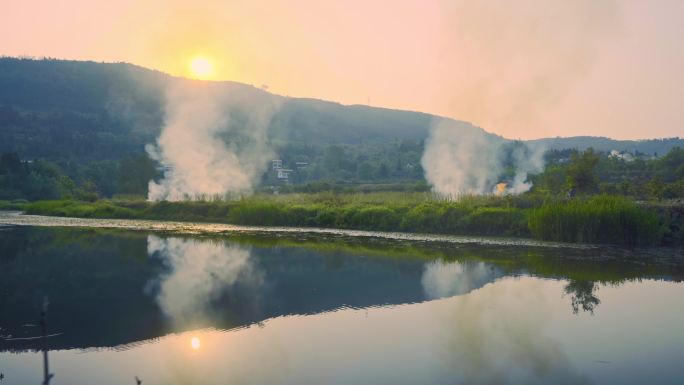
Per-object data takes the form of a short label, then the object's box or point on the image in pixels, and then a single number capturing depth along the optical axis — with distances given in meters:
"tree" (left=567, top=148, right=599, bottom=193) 38.06
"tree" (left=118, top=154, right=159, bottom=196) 61.38
